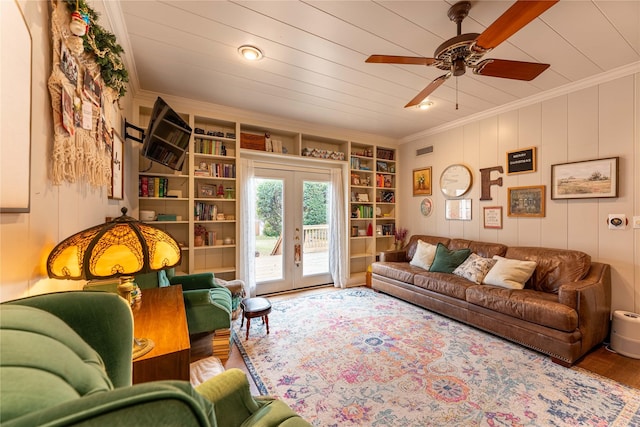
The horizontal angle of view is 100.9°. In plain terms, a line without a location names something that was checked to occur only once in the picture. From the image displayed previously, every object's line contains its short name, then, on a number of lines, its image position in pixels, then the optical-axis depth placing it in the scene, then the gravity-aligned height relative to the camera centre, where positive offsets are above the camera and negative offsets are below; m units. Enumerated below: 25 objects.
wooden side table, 0.93 -0.50
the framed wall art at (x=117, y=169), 1.91 +0.36
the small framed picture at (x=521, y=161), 3.20 +0.66
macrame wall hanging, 0.95 +0.49
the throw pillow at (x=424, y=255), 3.76 -0.60
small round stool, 2.53 -0.91
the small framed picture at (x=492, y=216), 3.55 -0.03
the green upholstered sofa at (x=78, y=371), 0.28 -0.21
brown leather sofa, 2.19 -0.85
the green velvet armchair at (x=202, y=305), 1.88 -0.69
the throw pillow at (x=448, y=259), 3.47 -0.61
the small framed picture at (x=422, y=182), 4.46 +0.56
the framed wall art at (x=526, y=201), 3.15 +0.16
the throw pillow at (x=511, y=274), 2.81 -0.65
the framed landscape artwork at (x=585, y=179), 2.62 +0.36
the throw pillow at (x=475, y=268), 3.09 -0.65
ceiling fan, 1.41 +1.05
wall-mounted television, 2.11 +0.69
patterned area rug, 1.67 -1.26
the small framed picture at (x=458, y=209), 3.91 +0.07
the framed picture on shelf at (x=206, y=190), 3.58 +0.35
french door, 3.98 -0.22
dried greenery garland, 1.10 +0.85
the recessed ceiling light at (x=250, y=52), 2.18 +1.38
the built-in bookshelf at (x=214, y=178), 3.28 +0.49
